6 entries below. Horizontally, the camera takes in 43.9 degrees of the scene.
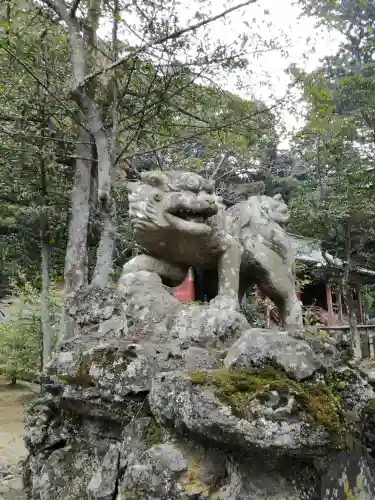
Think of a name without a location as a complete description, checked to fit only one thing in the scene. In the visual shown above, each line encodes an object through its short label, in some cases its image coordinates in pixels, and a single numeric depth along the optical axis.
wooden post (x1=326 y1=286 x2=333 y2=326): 14.41
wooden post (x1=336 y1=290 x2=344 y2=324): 15.14
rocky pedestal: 1.59
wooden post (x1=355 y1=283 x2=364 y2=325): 14.83
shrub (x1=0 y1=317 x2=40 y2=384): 8.01
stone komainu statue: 2.56
